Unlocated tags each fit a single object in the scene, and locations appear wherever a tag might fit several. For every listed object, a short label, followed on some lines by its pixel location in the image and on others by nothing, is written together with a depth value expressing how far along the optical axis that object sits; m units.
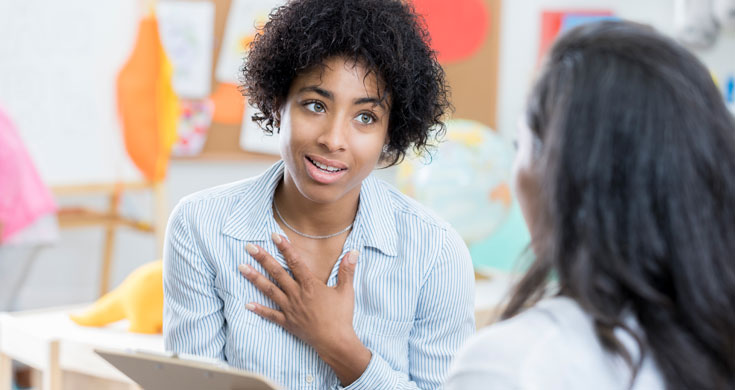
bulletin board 3.64
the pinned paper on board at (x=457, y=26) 3.61
